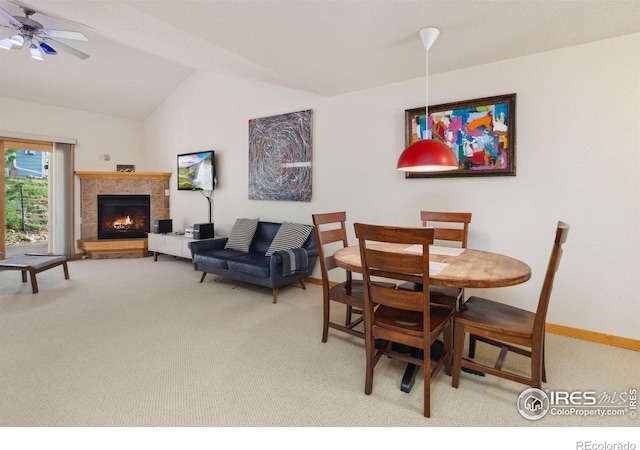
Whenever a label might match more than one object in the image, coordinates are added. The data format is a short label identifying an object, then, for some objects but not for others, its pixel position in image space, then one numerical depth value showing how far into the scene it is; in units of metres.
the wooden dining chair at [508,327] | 1.65
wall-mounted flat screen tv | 5.29
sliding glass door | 5.21
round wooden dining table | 1.68
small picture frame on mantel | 6.23
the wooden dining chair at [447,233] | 2.33
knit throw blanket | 3.53
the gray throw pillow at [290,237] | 3.91
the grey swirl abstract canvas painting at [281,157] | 4.22
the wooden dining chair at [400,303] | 1.63
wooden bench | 3.64
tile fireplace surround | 5.78
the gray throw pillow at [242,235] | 4.36
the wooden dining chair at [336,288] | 2.37
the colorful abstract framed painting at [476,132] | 2.88
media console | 5.20
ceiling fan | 3.07
